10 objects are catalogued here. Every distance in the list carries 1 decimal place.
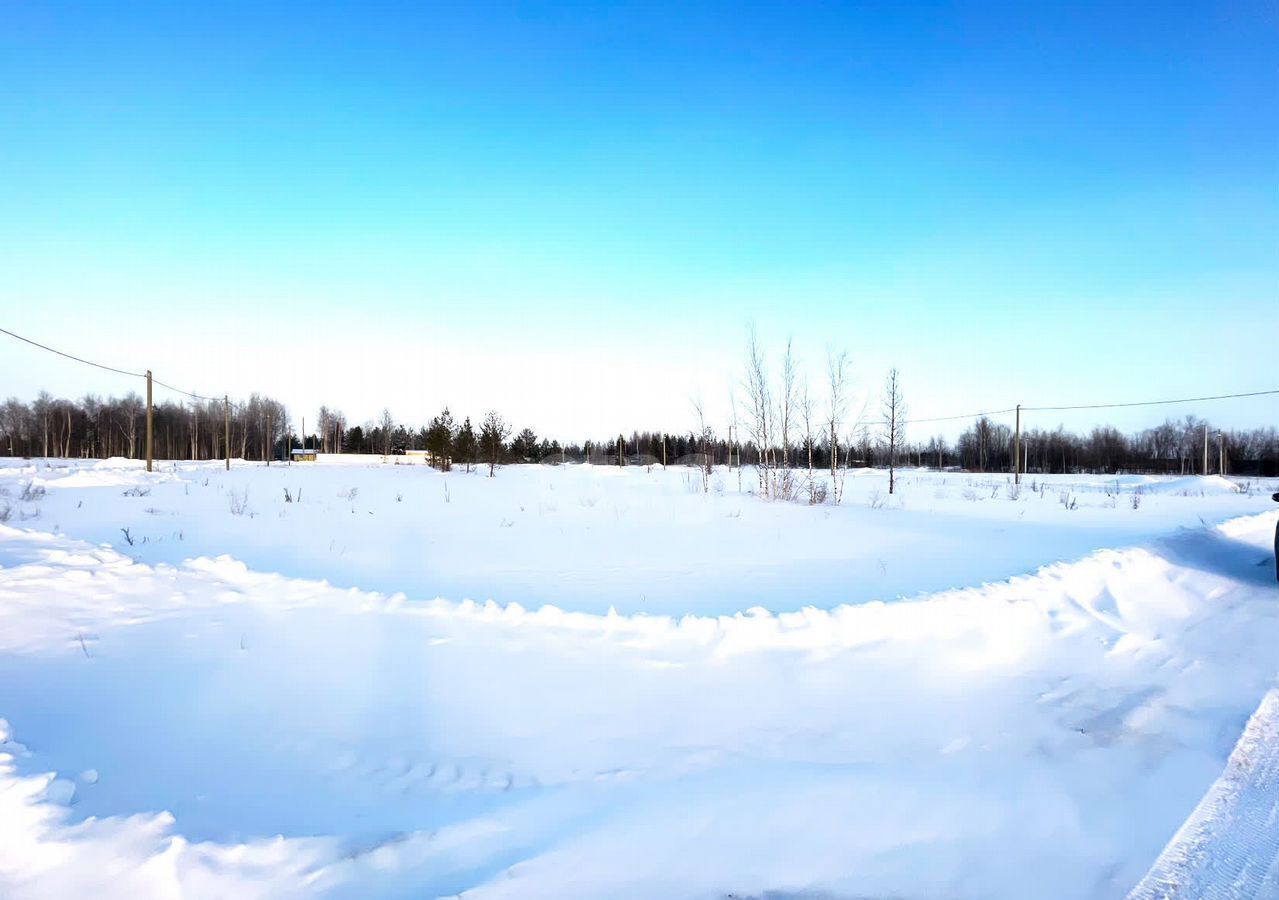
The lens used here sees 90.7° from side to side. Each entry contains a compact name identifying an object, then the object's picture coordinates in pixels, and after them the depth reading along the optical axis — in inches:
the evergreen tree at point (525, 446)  2660.9
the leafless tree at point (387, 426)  3152.1
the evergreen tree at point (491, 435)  1509.6
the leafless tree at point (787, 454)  645.9
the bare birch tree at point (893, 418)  1132.6
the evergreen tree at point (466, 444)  1660.9
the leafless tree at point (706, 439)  807.2
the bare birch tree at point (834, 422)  669.3
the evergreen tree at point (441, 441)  1596.9
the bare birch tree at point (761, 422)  673.6
